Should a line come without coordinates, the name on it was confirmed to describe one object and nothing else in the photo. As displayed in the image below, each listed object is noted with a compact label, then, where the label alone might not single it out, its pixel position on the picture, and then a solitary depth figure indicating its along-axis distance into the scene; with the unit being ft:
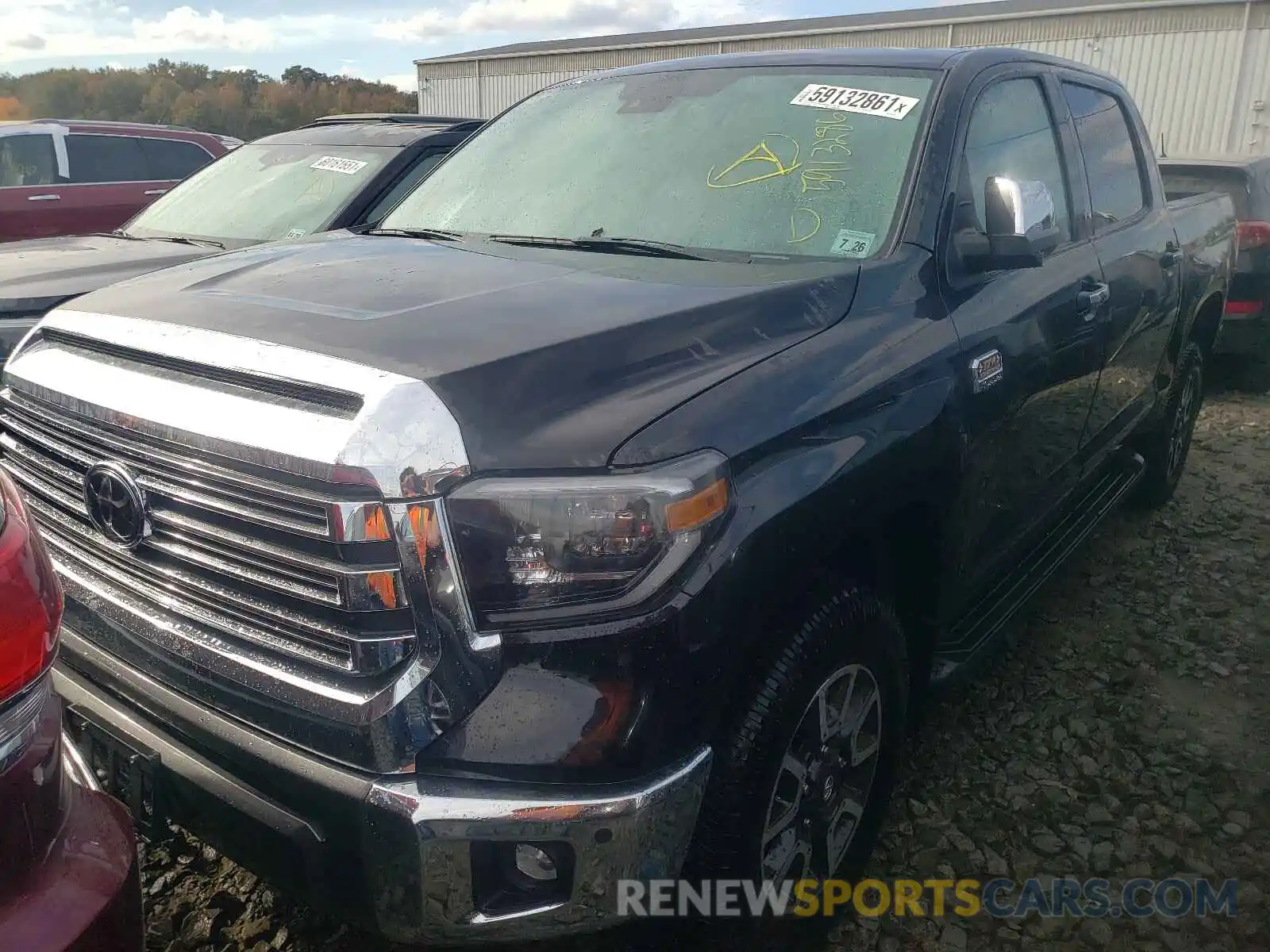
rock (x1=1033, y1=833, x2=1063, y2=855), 8.93
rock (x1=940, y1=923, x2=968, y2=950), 7.91
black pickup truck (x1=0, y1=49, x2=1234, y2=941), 5.31
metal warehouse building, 59.82
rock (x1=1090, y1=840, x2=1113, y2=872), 8.75
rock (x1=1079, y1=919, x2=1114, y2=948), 7.96
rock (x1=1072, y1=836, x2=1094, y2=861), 8.89
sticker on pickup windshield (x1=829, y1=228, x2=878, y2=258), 8.13
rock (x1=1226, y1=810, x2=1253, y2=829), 9.30
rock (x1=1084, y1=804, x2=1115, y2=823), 9.34
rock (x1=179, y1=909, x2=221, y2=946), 7.70
